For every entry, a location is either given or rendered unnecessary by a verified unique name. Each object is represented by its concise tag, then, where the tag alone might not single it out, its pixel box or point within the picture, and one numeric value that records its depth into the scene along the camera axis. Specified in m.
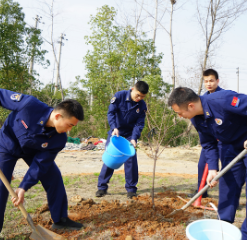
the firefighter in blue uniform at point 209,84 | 4.05
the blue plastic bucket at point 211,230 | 1.96
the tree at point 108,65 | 12.11
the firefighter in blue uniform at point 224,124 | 2.44
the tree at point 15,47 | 10.52
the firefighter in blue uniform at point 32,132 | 2.52
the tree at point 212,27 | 12.02
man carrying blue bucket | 4.36
